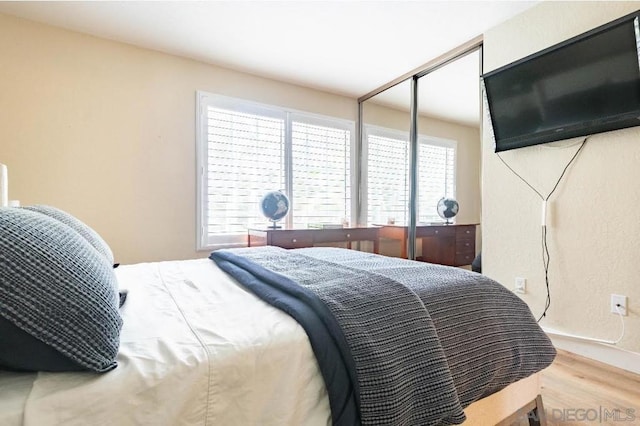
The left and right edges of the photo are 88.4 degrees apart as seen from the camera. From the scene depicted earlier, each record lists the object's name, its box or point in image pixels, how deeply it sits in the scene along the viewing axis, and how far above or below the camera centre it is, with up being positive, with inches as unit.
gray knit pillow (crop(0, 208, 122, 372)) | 23.8 -6.8
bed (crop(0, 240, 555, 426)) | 23.8 -13.2
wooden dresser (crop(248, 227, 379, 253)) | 125.3 -8.9
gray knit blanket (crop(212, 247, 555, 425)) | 32.0 -13.9
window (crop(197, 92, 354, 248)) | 131.0 +21.6
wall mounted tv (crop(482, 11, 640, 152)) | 72.8 +32.3
